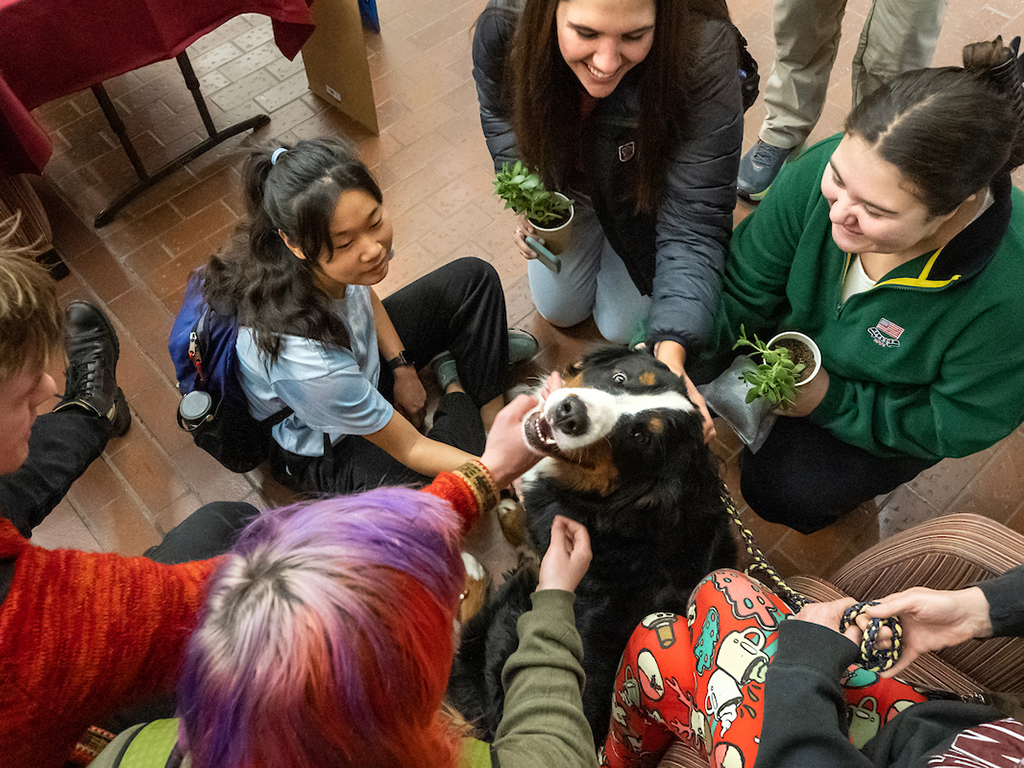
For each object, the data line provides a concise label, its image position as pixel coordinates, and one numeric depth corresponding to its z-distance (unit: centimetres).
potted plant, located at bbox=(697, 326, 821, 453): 172
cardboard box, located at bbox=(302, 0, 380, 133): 291
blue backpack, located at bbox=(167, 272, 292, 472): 177
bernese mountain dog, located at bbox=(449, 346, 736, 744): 159
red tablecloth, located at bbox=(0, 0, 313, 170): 228
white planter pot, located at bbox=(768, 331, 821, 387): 175
